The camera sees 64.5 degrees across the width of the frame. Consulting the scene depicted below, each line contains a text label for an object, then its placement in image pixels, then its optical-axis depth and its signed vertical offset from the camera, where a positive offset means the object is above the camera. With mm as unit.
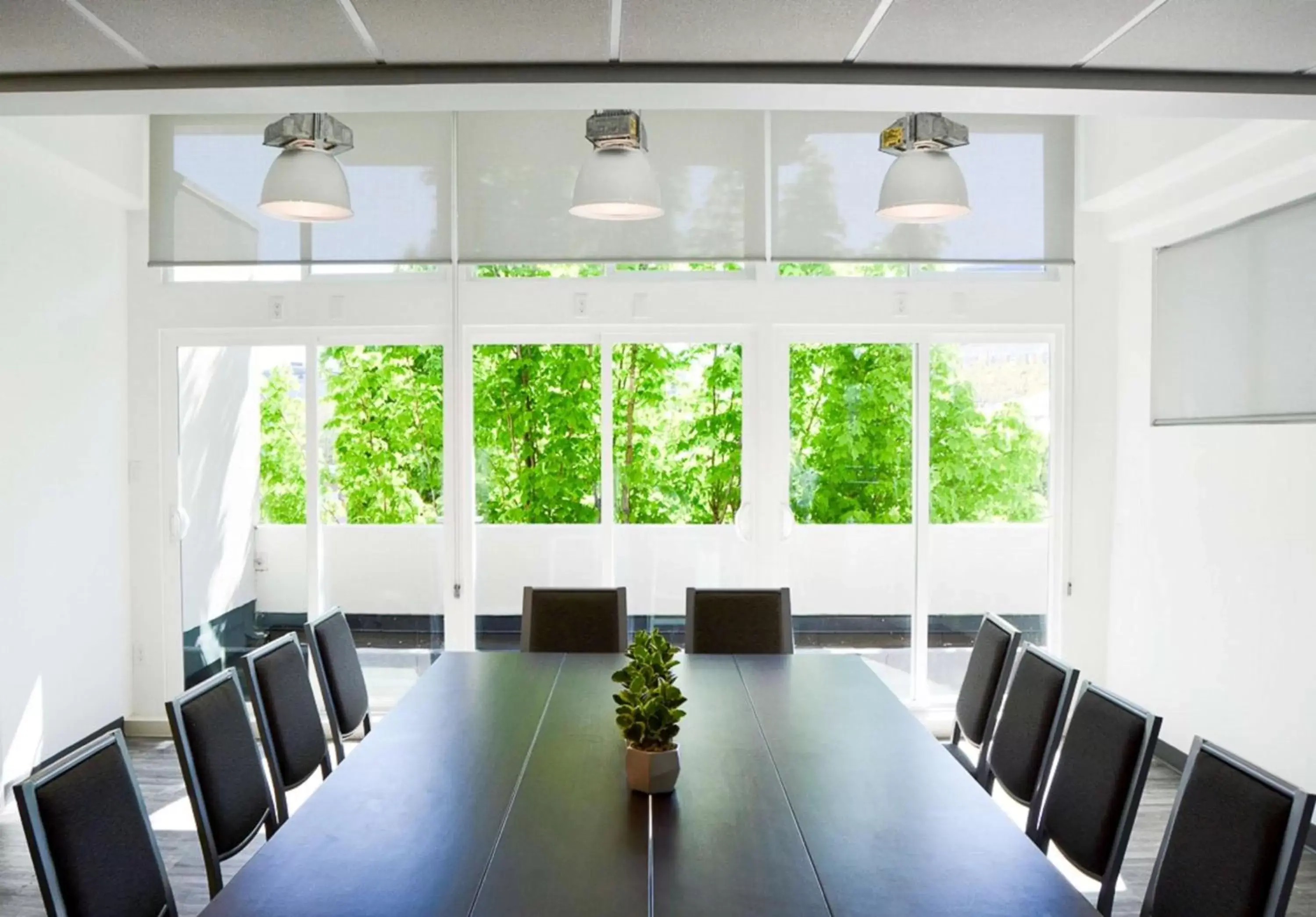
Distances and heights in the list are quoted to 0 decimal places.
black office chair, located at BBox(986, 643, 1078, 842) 2801 -774
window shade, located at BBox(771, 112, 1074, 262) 5512 +1373
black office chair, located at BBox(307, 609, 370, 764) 3502 -771
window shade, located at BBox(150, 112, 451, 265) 5562 +1359
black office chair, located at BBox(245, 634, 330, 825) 3018 -798
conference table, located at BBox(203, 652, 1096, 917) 1902 -808
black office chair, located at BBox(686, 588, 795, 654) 4363 -723
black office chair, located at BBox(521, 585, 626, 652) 4375 -724
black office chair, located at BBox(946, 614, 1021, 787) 3324 -759
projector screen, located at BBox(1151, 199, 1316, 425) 4176 +569
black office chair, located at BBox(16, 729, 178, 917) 1804 -715
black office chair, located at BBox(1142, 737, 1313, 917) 1693 -680
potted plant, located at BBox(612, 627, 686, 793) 2424 -639
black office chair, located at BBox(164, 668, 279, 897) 2434 -785
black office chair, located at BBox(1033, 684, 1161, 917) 2311 -776
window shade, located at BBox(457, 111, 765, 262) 5516 +1369
